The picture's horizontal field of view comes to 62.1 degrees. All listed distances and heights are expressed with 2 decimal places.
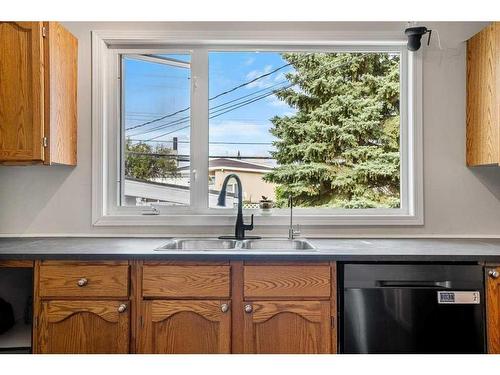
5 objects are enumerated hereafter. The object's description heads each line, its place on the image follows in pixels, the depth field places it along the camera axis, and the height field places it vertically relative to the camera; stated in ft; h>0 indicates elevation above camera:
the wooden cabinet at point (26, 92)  6.63 +1.65
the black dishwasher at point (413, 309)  5.87 -1.63
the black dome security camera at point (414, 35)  7.58 +2.93
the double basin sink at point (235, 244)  7.66 -0.93
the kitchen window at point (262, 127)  8.32 +1.36
